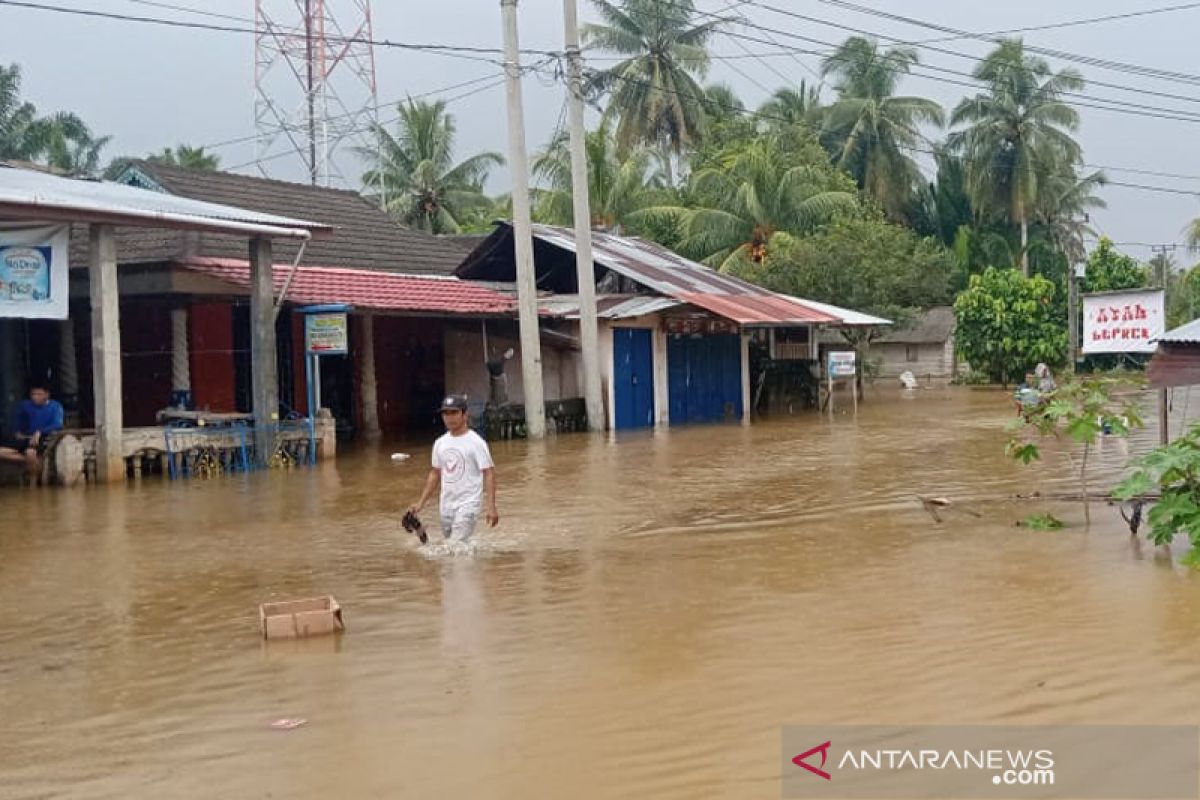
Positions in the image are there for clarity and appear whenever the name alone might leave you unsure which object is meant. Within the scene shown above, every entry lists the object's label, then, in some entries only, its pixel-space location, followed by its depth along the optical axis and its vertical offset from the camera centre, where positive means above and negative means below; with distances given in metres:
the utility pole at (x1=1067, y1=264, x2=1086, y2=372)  41.32 +1.53
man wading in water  9.70 -0.74
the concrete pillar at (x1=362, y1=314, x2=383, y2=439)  24.58 -0.40
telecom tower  35.84 +9.25
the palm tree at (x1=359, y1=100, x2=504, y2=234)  46.44 +7.77
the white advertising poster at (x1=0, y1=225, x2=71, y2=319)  16.17 +1.55
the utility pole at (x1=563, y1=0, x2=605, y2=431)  23.81 +3.42
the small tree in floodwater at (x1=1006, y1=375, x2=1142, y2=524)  10.48 -0.49
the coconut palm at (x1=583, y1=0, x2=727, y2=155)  48.66 +11.96
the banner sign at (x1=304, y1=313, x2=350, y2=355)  19.44 +0.73
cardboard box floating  7.40 -1.40
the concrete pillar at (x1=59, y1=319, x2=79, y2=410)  21.95 +0.37
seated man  16.84 -0.51
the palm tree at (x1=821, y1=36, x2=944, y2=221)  53.69 +10.28
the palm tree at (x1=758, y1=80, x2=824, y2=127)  55.88 +11.71
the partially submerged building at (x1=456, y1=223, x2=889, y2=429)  26.19 +1.04
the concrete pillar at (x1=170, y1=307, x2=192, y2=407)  20.91 +0.58
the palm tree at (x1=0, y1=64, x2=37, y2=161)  45.75 +9.99
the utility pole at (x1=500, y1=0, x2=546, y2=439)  22.97 +2.85
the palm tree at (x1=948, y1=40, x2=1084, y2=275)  53.31 +9.71
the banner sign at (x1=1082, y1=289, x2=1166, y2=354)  14.41 +0.42
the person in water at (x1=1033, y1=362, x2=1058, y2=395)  25.93 -0.44
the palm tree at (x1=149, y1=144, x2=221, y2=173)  54.03 +9.96
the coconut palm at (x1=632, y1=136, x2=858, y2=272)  42.72 +5.46
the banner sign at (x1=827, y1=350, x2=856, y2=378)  32.78 +0.02
